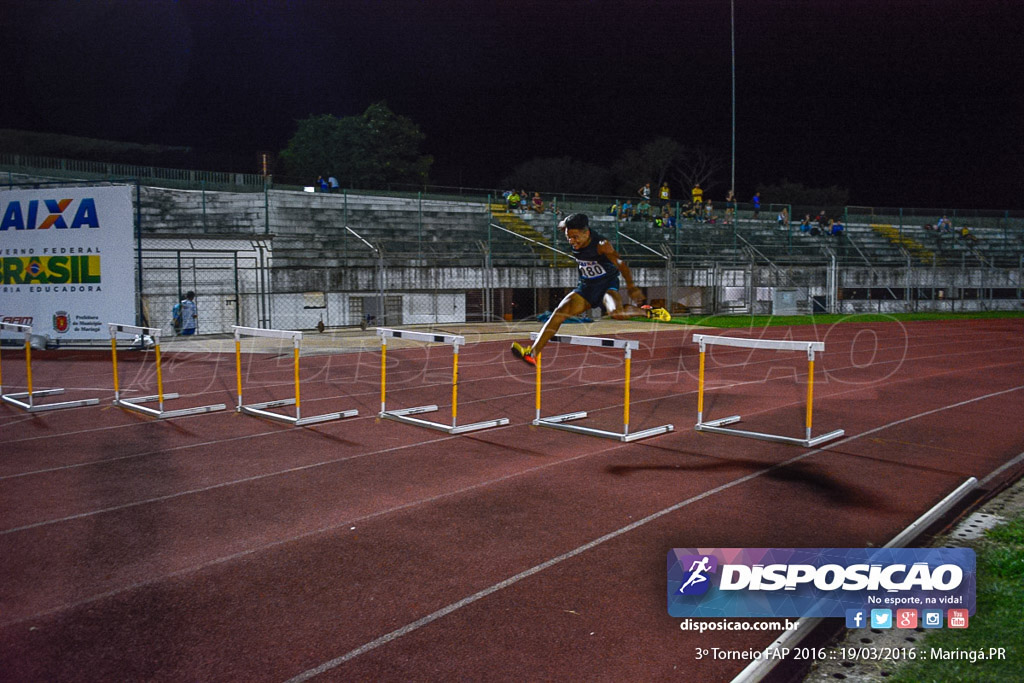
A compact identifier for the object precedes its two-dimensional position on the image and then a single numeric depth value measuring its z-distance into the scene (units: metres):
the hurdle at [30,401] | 10.26
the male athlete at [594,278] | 7.89
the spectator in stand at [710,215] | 33.24
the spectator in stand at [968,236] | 39.05
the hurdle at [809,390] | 7.98
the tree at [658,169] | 64.50
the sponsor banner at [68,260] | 16.03
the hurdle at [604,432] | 8.42
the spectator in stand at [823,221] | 36.48
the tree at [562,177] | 64.84
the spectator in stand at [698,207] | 33.14
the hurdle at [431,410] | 8.80
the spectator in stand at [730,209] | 33.78
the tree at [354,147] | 52.59
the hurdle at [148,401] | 9.81
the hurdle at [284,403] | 9.19
